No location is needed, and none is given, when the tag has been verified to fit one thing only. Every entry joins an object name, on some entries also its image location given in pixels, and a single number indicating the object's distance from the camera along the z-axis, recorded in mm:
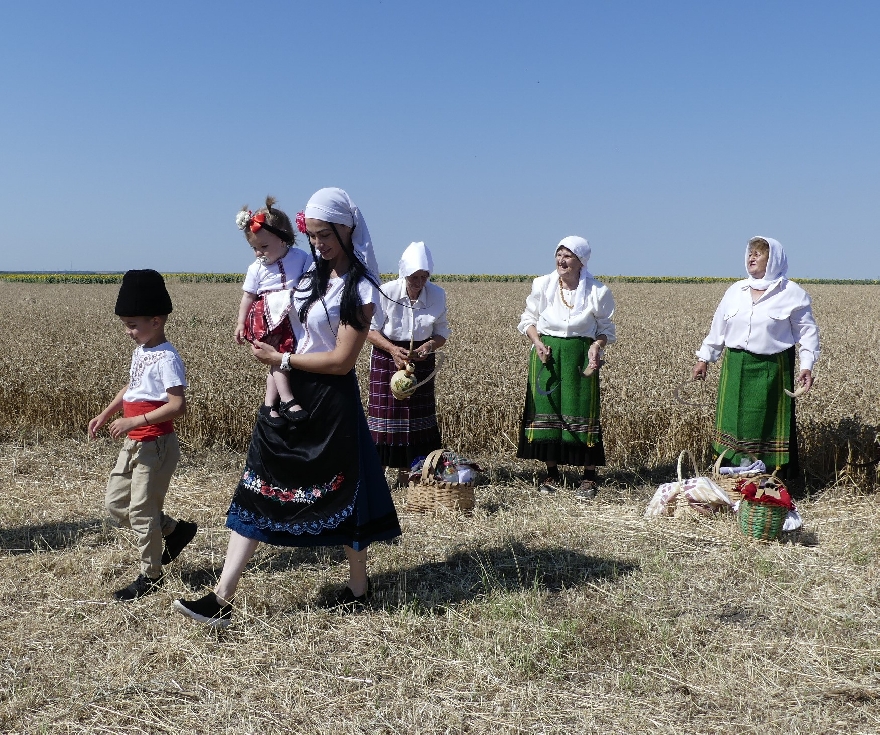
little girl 3756
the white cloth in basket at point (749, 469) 6008
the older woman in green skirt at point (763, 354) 6004
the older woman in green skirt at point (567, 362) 6297
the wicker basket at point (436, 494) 5832
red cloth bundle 5270
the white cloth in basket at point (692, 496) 5750
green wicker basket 5270
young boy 4082
